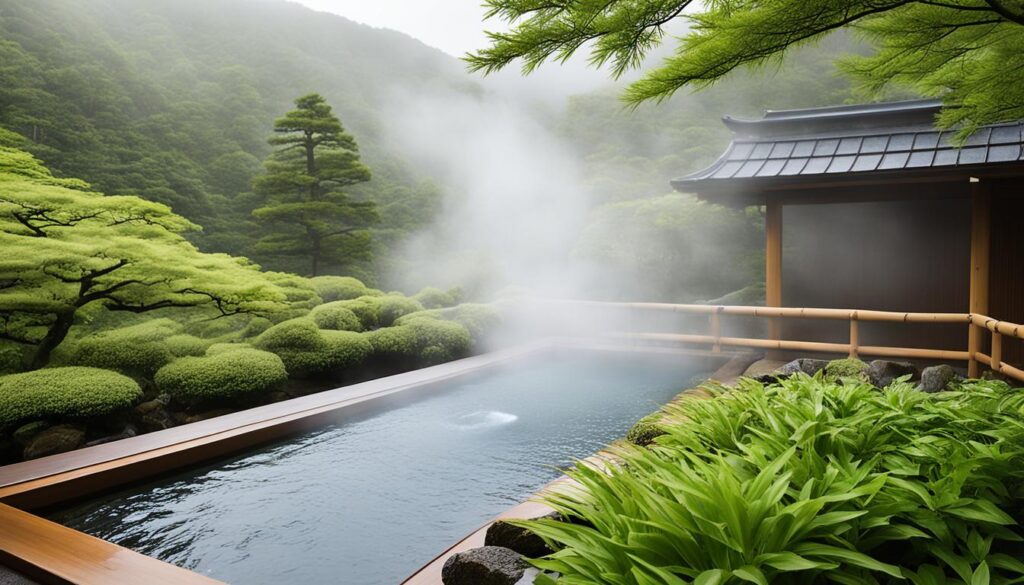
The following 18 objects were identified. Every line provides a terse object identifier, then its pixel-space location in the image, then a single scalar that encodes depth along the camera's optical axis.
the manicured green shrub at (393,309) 10.18
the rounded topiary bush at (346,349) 7.62
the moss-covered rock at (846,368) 5.96
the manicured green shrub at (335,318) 8.84
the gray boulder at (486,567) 2.29
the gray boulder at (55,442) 4.77
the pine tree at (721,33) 2.39
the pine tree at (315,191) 14.27
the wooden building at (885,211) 7.12
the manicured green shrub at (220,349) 6.76
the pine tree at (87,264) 5.73
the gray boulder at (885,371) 5.61
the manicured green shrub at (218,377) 5.95
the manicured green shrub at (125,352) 6.32
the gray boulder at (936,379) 5.27
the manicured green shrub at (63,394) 4.79
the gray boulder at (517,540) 2.60
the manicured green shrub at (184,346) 7.04
